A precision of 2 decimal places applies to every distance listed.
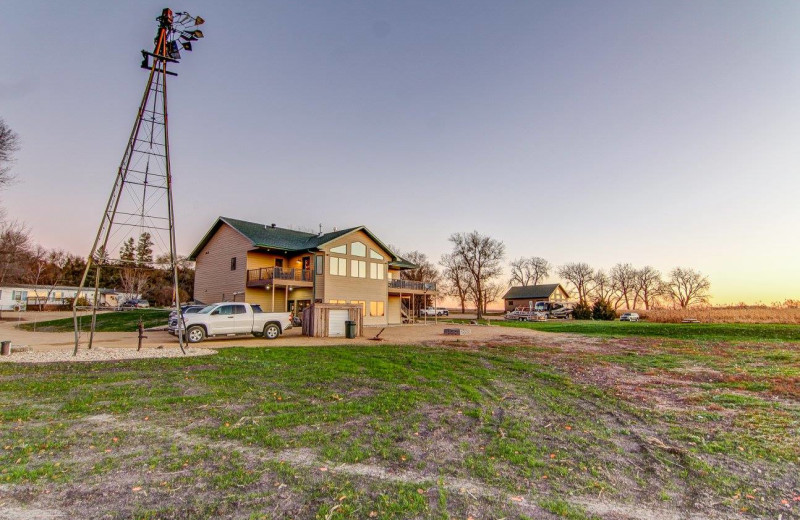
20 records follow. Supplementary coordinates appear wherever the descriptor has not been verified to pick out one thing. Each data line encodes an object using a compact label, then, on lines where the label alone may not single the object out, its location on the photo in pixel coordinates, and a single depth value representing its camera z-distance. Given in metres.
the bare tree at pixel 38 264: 63.69
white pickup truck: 17.83
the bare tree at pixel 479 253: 60.31
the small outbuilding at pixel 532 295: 74.06
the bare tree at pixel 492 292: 79.79
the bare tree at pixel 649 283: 85.88
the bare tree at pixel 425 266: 73.69
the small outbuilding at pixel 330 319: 21.00
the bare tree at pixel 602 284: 87.12
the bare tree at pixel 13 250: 36.53
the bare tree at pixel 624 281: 86.81
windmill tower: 13.37
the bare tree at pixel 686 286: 84.44
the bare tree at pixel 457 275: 65.88
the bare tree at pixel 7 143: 22.80
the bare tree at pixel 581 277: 87.25
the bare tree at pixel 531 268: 86.06
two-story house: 28.78
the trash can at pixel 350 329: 20.89
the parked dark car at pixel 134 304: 52.95
